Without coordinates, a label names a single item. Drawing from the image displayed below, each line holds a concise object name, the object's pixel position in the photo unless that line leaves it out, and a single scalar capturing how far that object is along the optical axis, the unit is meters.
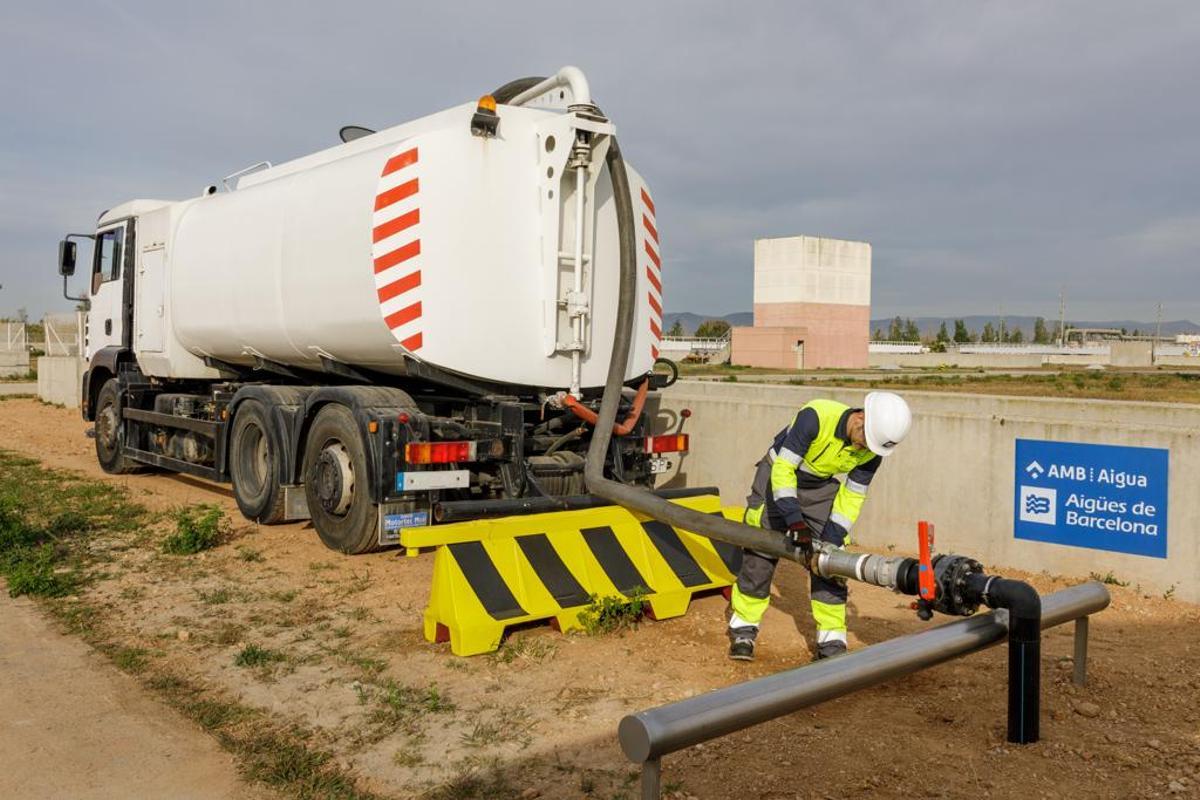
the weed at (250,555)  7.91
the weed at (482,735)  4.40
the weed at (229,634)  5.84
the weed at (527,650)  5.58
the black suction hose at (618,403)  5.89
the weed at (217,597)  6.70
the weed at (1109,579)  7.08
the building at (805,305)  52.94
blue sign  6.93
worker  5.15
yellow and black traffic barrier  5.72
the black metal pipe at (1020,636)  4.17
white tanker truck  6.89
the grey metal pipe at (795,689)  3.15
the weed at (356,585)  6.98
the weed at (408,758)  4.18
